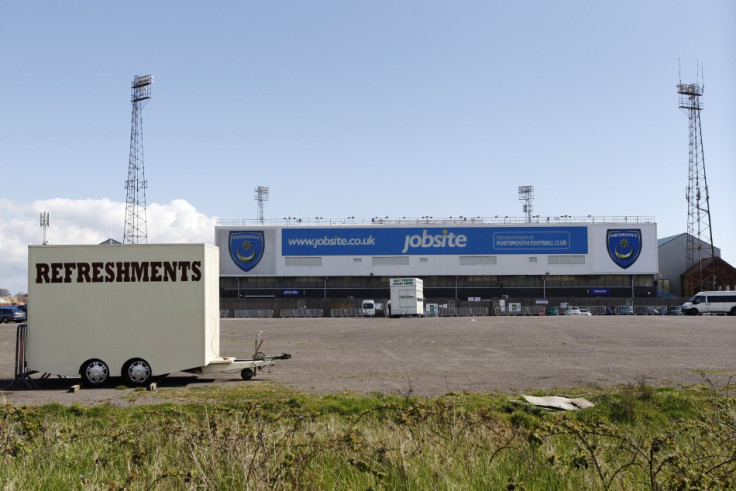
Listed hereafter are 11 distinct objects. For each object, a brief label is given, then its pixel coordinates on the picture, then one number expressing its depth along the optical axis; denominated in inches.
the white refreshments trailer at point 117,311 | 557.3
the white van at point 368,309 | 2741.1
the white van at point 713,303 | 2434.8
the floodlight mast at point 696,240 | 3139.8
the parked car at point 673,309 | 2983.0
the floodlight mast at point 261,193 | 3858.3
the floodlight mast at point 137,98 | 2819.9
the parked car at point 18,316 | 2209.6
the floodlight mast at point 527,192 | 3737.7
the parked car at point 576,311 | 2915.8
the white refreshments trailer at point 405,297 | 2354.8
